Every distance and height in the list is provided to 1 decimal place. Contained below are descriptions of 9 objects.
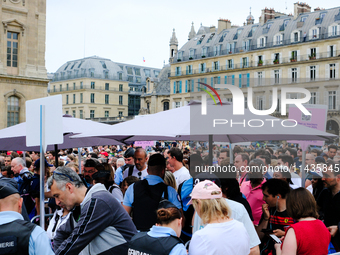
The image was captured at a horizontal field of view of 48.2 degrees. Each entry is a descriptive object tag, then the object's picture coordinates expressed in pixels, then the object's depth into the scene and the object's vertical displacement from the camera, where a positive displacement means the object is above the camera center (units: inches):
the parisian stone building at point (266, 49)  1760.6 +438.1
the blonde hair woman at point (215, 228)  117.2 -30.4
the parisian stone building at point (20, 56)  1114.1 +226.2
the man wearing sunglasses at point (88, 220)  126.9 -30.5
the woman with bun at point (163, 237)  113.0 -32.1
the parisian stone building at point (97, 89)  3292.3 +388.5
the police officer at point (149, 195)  179.3 -30.5
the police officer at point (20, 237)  108.8 -30.5
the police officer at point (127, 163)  338.3 -28.0
